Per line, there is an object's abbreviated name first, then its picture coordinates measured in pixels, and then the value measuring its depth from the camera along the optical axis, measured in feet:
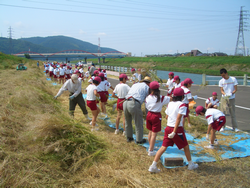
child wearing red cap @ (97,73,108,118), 23.79
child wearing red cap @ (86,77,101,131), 19.61
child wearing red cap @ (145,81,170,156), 13.92
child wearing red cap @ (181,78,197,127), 18.52
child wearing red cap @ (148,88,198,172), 11.78
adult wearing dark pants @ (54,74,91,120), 21.58
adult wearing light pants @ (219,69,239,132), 21.27
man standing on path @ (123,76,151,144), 15.52
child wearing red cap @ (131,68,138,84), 29.20
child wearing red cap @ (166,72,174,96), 26.83
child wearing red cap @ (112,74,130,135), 18.49
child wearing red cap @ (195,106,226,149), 15.59
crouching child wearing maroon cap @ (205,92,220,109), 20.33
